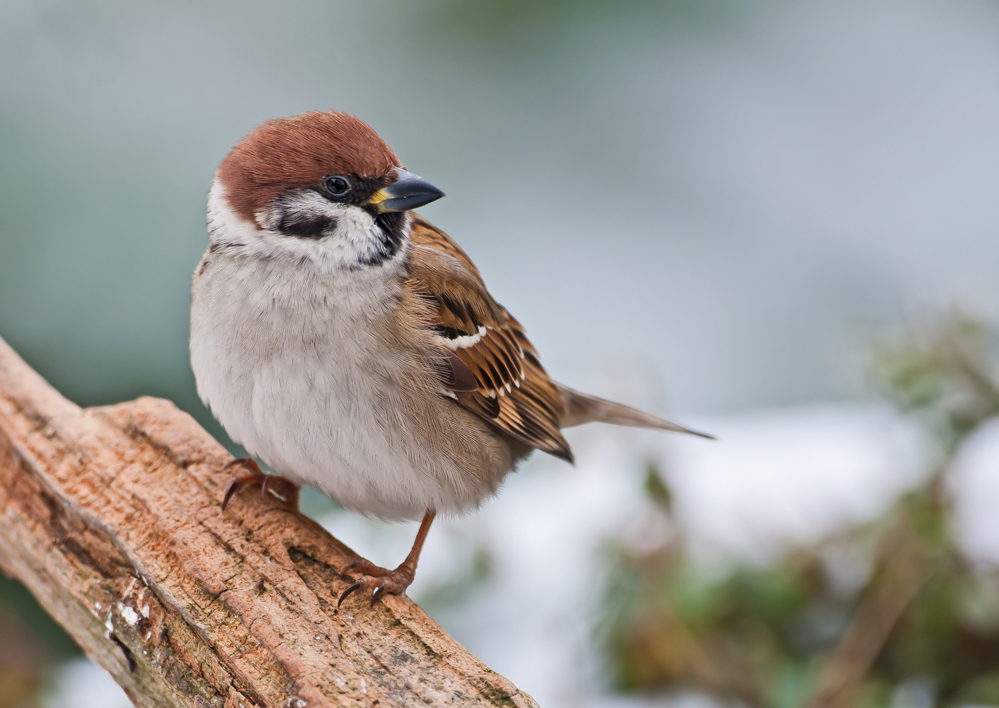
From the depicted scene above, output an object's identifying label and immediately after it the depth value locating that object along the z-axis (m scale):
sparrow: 2.98
